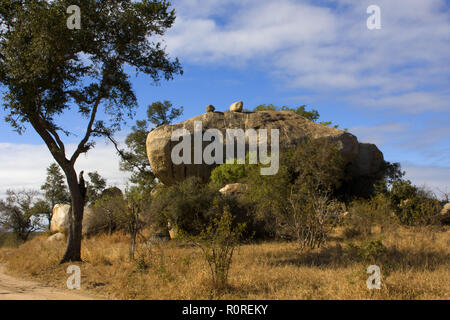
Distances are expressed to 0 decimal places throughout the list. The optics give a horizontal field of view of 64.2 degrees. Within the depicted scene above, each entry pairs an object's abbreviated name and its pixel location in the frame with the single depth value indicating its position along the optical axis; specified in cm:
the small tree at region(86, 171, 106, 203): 2395
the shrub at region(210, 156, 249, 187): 1900
